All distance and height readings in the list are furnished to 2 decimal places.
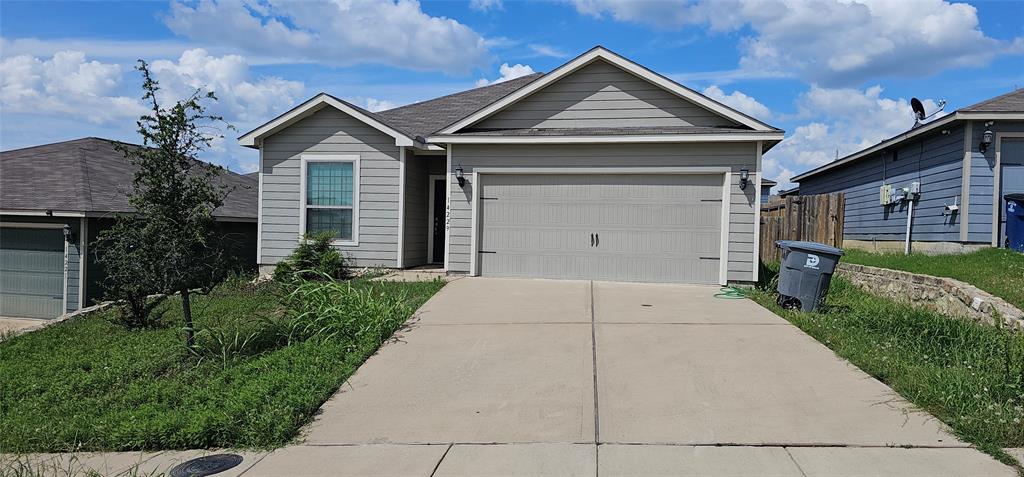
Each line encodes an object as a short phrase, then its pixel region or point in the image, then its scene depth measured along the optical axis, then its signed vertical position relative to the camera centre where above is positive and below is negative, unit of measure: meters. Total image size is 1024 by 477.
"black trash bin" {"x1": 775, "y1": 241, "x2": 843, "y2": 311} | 8.83 -0.51
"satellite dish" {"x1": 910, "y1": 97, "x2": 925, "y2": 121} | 16.39 +3.03
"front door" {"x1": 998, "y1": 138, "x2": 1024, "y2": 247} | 12.85 +1.26
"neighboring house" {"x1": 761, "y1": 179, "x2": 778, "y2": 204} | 32.00 +2.15
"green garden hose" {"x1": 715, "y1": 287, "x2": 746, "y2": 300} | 10.30 -0.98
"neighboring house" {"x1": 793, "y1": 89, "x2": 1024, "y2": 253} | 12.84 +1.20
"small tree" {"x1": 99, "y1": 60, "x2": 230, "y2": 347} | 6.98 -0.08
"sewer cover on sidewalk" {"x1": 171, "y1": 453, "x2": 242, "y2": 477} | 4.38 -1.66
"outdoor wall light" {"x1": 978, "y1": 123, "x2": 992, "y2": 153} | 12.62 +1.78
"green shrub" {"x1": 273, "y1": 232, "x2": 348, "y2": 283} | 12.16 -0.81
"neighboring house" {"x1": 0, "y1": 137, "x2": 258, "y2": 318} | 13.91 -0.53
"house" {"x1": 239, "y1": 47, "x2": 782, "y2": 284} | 11.49 +0.75
